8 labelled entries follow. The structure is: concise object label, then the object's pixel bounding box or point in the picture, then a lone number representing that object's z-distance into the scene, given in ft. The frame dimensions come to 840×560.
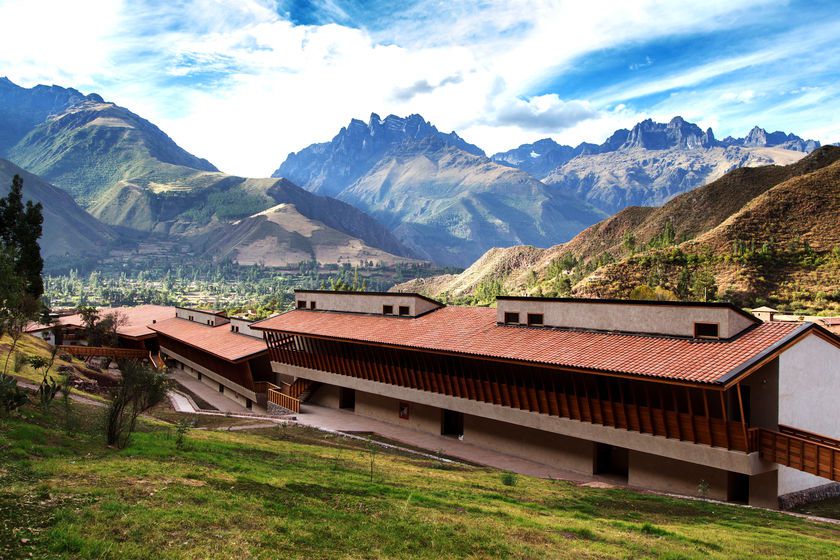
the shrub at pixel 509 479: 66.26
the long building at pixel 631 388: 69.10
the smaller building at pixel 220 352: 153.99
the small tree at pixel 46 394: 65.72
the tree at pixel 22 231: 157.89
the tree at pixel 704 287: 249.55
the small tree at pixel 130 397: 58.13
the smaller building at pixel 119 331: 229.45
